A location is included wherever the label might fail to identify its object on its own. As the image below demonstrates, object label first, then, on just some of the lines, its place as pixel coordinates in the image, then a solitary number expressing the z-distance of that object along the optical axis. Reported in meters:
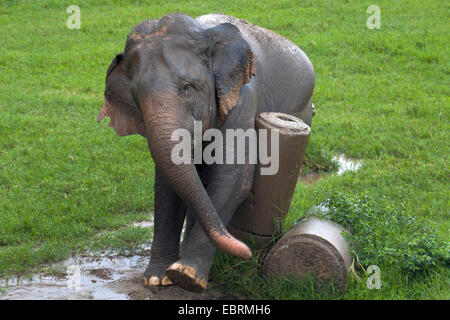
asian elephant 8.70
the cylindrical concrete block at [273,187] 10.34
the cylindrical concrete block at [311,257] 9.80
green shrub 10.60
